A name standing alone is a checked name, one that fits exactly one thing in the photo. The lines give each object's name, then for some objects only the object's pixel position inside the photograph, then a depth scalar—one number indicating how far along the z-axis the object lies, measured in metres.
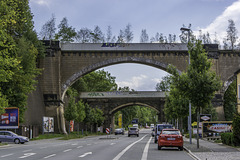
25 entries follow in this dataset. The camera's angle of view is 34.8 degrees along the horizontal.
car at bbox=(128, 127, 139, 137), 61.63
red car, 22.78
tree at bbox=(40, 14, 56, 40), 61.59
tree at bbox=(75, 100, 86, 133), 59.03
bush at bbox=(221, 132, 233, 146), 24.61
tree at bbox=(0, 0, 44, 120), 38.72
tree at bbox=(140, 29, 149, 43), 61.55
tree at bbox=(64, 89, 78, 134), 55.44
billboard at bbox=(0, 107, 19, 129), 36.34
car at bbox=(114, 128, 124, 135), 73.12
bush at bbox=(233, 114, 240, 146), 22.45
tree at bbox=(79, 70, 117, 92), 96.62
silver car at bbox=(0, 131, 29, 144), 35.19
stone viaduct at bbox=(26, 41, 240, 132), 56.69
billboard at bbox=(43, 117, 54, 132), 49.02
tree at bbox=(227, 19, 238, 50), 61.20
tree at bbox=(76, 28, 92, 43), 61.88
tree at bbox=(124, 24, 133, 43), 59.39
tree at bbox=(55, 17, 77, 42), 63.56
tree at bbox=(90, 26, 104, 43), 61.56
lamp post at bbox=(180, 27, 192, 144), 30.35
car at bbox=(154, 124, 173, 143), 33.68
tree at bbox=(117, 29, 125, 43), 58.88
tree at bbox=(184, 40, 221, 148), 23.56
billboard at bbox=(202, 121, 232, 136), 35.47
